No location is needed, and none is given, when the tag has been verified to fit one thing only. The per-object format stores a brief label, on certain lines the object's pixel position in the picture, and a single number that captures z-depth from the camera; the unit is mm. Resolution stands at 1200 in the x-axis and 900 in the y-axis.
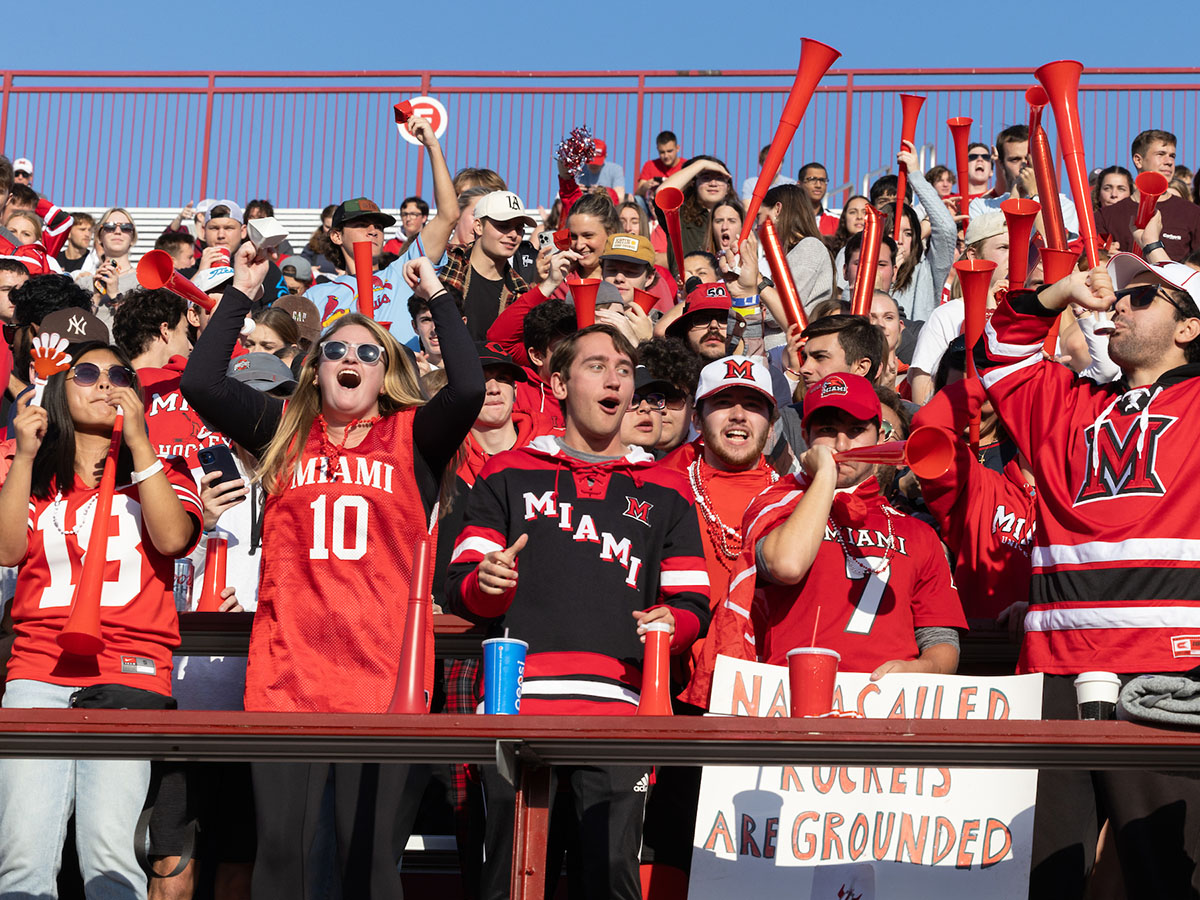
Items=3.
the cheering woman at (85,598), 9016
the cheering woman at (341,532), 8516
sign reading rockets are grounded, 8578
